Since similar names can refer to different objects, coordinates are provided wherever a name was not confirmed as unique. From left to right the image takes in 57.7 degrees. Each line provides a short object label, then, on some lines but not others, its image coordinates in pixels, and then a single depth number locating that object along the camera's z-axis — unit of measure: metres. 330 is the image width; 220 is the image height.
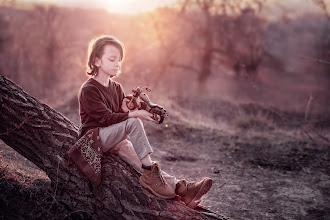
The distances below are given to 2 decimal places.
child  2.44
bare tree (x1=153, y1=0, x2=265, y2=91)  13.89
